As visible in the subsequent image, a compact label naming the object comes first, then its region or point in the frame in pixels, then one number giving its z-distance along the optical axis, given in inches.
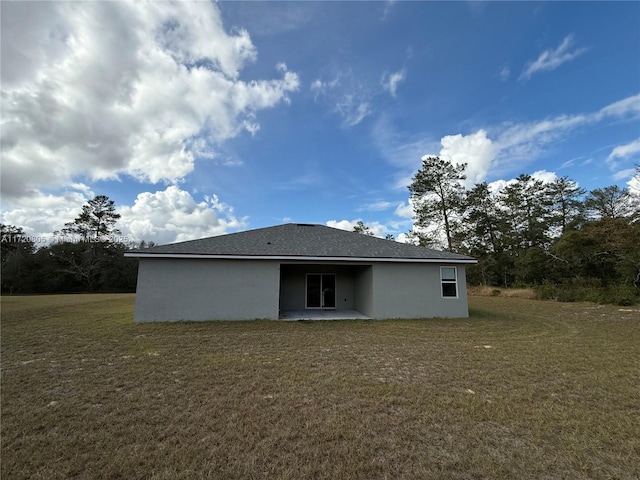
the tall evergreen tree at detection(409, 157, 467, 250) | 1074.7
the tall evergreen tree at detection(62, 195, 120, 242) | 1451.8
